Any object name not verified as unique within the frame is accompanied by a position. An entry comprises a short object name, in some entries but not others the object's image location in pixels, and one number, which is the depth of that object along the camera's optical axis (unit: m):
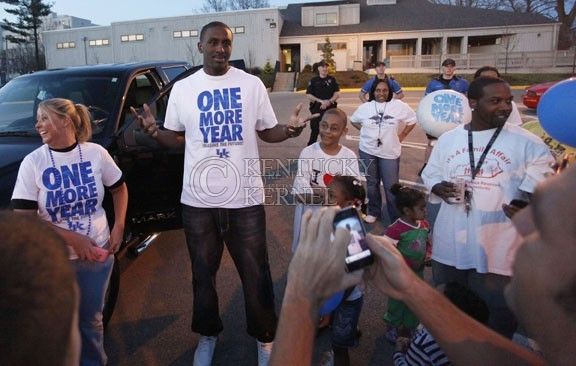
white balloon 4.65
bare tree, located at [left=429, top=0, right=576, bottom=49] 43.29
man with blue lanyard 2.62
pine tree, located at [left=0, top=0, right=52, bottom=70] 52.75
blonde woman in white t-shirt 2.56
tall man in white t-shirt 2.90
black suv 3.70
